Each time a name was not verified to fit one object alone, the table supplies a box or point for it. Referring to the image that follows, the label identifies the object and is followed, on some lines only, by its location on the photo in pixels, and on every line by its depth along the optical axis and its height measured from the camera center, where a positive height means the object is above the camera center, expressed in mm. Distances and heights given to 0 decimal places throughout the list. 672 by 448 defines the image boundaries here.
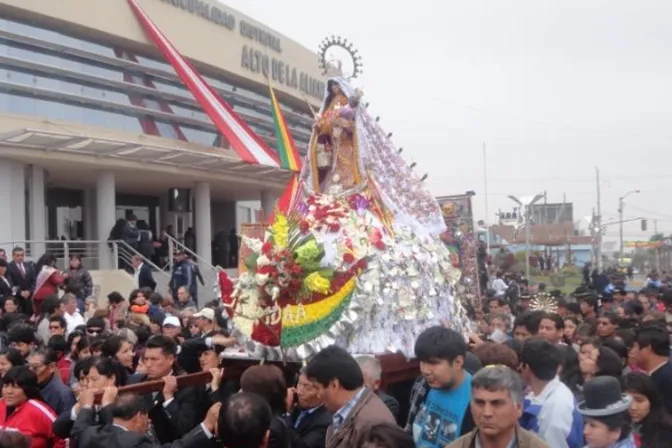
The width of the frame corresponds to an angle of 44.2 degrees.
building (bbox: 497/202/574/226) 60988 +803
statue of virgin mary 5812 -187
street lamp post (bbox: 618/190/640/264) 47691 +429
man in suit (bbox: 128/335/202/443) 4941 -1061
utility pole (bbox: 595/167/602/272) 35266 -564
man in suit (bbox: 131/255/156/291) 15141 -767
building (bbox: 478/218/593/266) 45531 -855
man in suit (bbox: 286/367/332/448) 4188 -997
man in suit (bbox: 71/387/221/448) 4066 -985
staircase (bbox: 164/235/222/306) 17822 -971
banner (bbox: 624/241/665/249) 53084 -1878
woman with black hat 3844 -902
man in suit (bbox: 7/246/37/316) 12295 -539
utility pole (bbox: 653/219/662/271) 48081 -1918
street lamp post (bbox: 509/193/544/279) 25172 +415
